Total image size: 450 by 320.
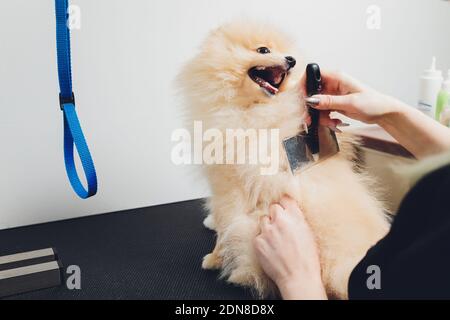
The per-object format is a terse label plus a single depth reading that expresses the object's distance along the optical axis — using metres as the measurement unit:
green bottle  0.97
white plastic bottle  1.02
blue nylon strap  0.67
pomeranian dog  0.61
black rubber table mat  0.73
